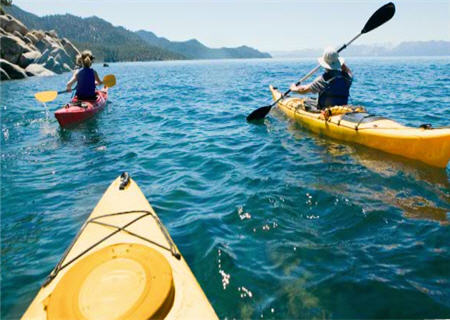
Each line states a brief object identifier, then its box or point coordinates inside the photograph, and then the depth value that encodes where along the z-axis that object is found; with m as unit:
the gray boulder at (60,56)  42.00
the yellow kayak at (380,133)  5.54
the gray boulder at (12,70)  27.40
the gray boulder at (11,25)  39.16
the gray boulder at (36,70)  33.20
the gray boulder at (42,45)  43.87
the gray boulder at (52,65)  38.66
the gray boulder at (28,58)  34.34
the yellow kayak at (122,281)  2.24
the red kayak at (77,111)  9.85
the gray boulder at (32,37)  43.47
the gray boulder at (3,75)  26.67
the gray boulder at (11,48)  30.89
